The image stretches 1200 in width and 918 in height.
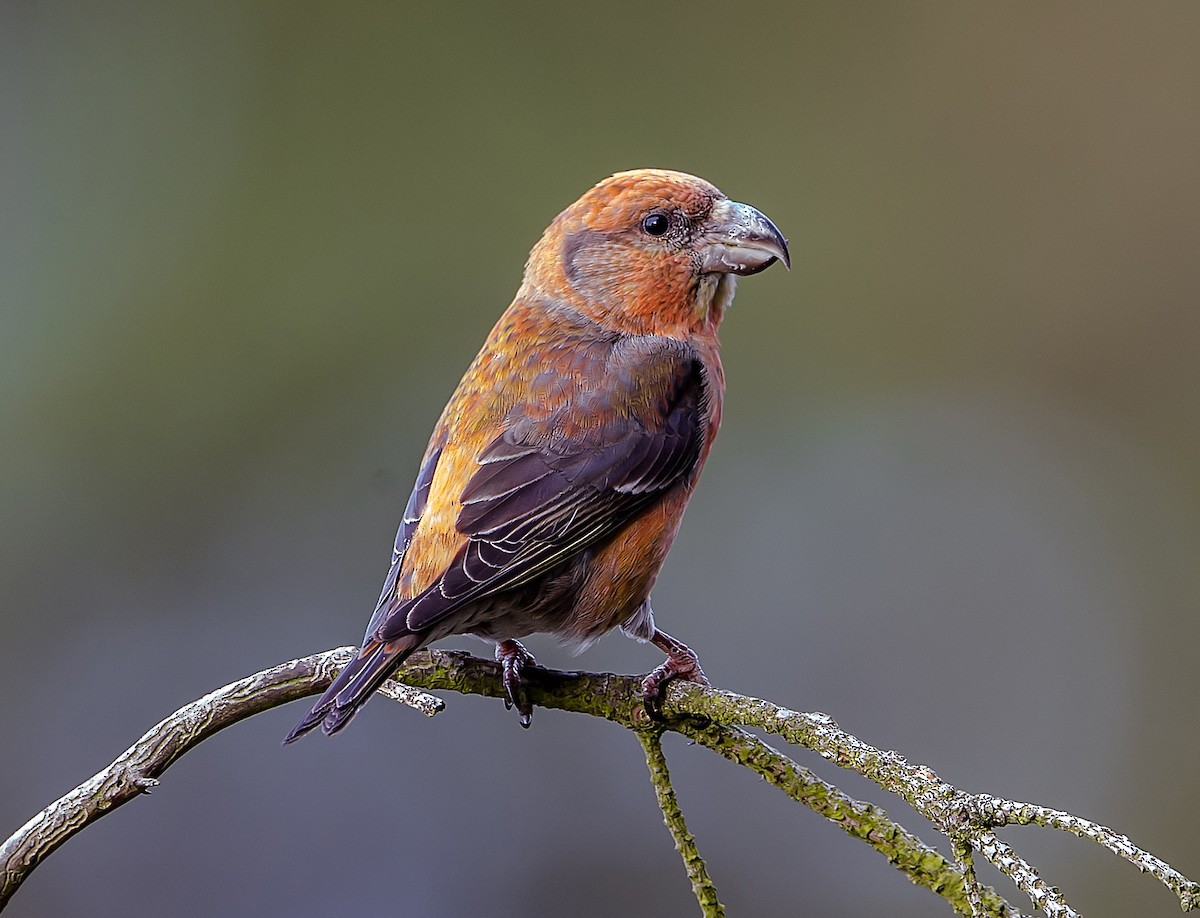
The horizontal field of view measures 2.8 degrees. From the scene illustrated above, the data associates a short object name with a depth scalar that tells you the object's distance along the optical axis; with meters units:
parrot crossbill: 4.60
